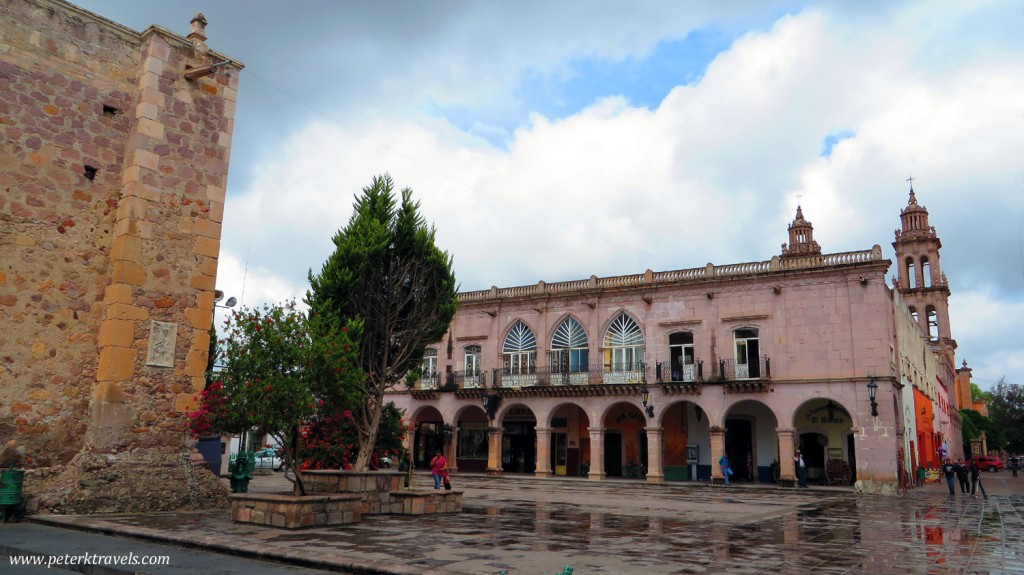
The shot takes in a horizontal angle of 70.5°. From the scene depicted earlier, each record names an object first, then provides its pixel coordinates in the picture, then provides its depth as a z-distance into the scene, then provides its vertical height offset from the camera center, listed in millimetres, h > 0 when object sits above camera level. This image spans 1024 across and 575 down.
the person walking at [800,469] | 27953 -920
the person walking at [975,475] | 23716 -841
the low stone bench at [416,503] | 14234 -1332
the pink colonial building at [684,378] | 28000 +2715
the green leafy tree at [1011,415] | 62594 +3153
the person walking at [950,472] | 24139 -784
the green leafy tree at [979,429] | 70750 +2002
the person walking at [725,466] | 28131 -903
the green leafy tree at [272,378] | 11805 +880
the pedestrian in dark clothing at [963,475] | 25859 -934
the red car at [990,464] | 57734 -1118
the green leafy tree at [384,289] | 16219 +3247
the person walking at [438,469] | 17373 -800
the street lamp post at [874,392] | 26500 +1964
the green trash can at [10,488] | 11203 -983
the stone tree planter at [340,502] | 11383 -1193
